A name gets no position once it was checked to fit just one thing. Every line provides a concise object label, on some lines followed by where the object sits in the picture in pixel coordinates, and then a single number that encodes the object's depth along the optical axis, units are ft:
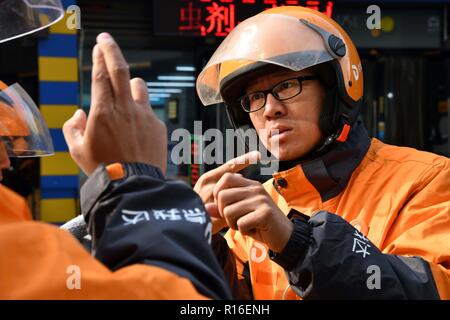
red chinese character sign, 16.38
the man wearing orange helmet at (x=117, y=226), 2.84
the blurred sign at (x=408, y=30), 17.95
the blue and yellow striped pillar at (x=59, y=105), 15.55
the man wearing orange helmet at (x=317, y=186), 4.84
